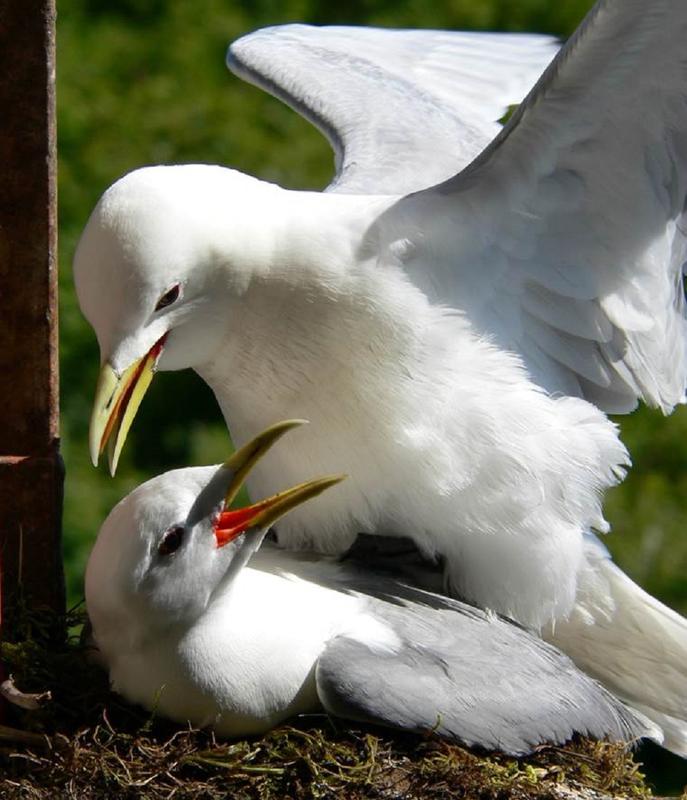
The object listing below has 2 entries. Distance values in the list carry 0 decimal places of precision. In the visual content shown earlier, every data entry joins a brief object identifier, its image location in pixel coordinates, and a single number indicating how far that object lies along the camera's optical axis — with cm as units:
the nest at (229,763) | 689
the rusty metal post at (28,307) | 722
